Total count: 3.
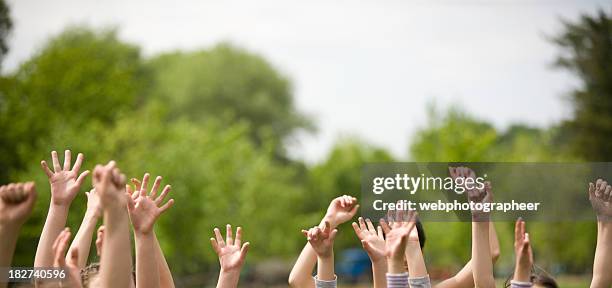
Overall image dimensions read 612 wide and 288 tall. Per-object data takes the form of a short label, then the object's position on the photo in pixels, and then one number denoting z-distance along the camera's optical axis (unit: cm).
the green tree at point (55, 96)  2375
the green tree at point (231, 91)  4597
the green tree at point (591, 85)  3278
